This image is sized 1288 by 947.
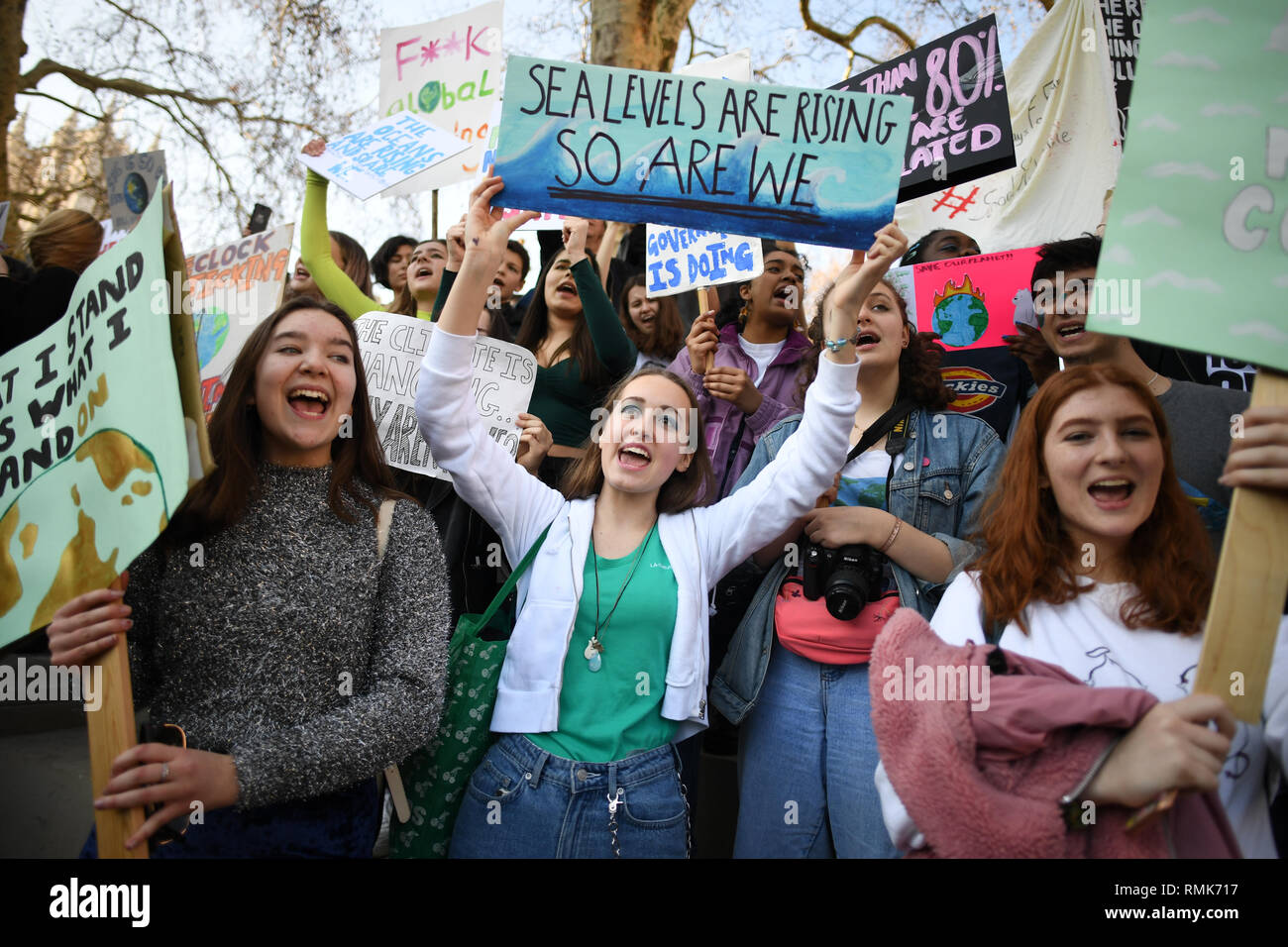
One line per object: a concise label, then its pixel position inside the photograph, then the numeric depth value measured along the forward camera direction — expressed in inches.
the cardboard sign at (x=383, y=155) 125.2
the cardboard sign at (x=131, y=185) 179.6
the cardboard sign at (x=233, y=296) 146.4
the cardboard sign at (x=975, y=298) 139.5
